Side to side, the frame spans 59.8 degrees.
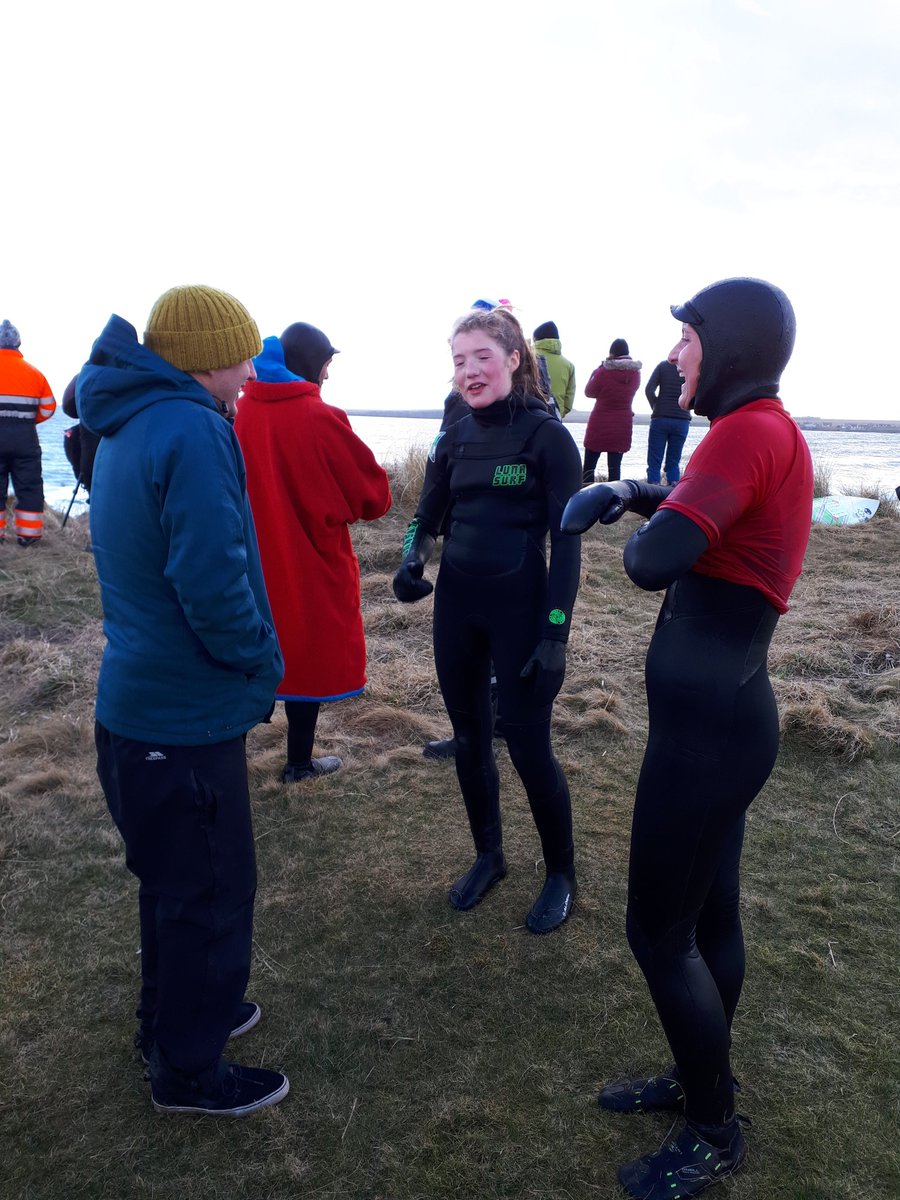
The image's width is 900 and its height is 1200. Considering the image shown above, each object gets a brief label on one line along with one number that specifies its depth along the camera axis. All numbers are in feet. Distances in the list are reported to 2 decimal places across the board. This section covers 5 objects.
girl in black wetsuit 8.55
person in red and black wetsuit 5.05
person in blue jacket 5.73
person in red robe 10.88
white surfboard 35.19
